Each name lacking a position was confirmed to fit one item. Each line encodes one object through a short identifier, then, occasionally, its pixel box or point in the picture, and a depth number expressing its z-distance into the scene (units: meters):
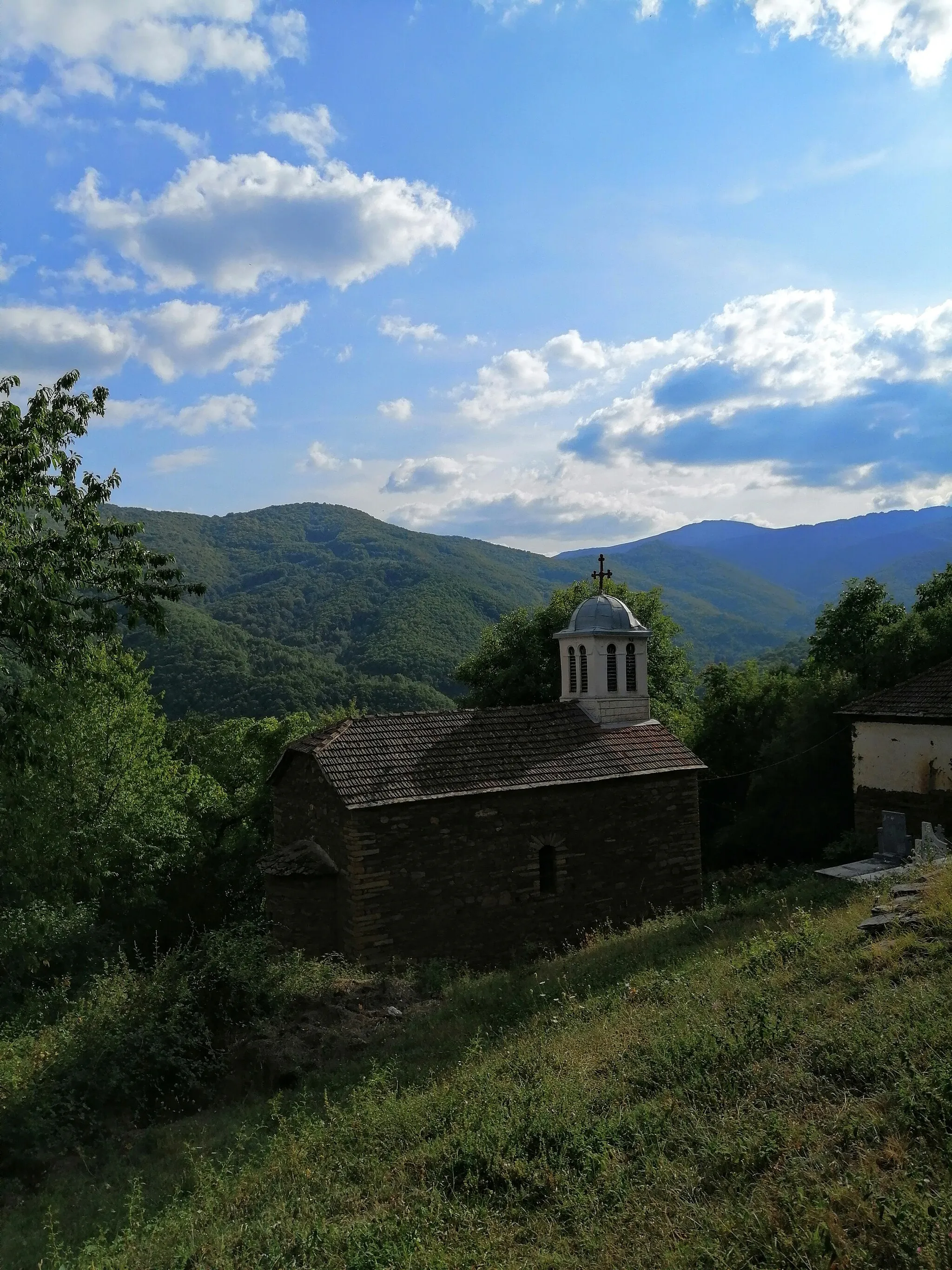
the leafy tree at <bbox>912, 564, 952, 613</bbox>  25.84
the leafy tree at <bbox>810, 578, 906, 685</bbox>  27.62
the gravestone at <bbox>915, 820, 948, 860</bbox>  15.19
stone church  15.02
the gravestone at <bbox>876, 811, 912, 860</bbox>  16.55
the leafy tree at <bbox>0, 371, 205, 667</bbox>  11.71
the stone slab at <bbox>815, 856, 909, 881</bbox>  15.06
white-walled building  17.14
